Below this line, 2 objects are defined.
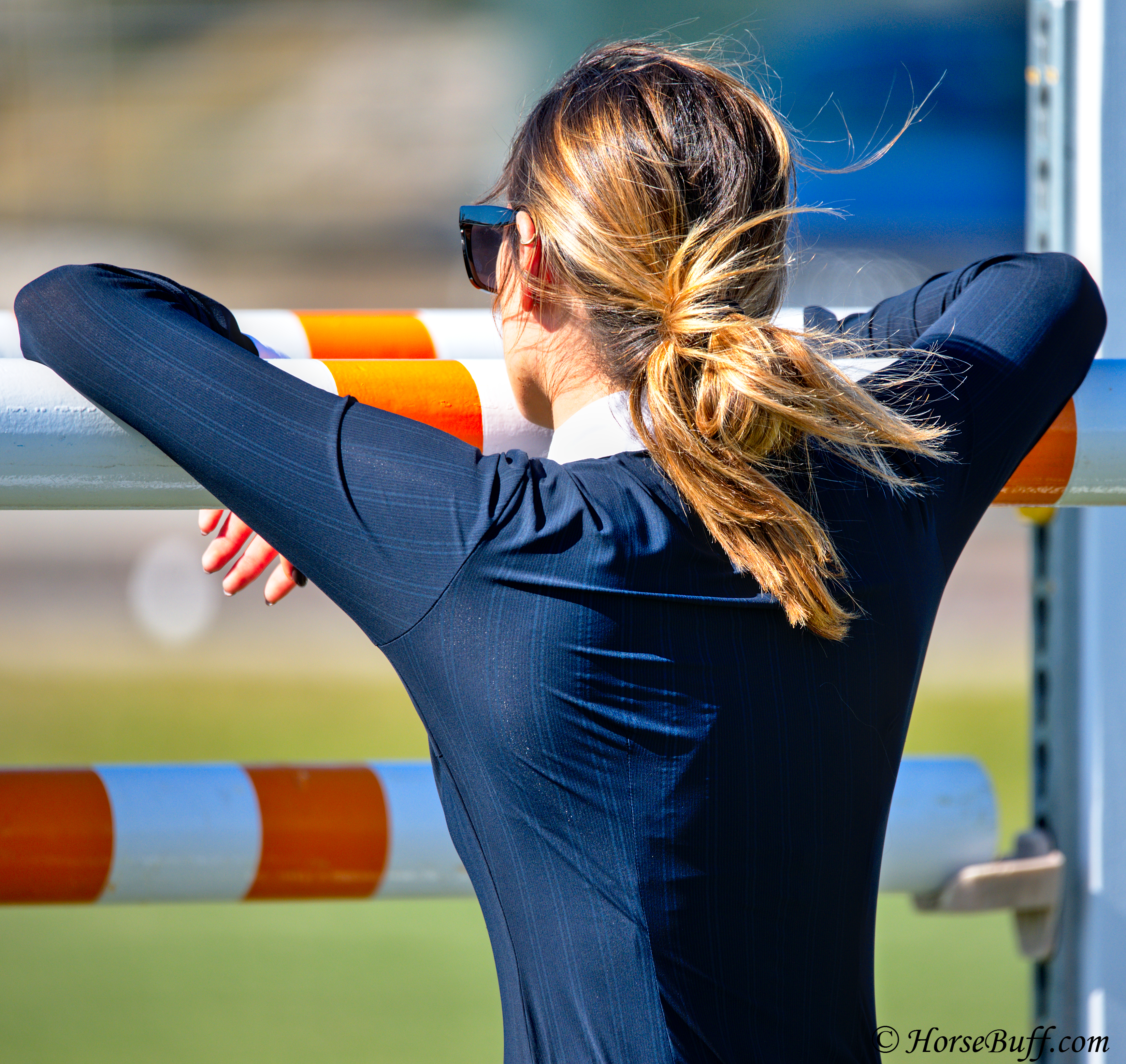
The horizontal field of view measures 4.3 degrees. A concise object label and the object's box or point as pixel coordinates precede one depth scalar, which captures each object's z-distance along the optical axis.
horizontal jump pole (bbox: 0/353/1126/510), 8.86
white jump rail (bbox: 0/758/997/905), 9.30
